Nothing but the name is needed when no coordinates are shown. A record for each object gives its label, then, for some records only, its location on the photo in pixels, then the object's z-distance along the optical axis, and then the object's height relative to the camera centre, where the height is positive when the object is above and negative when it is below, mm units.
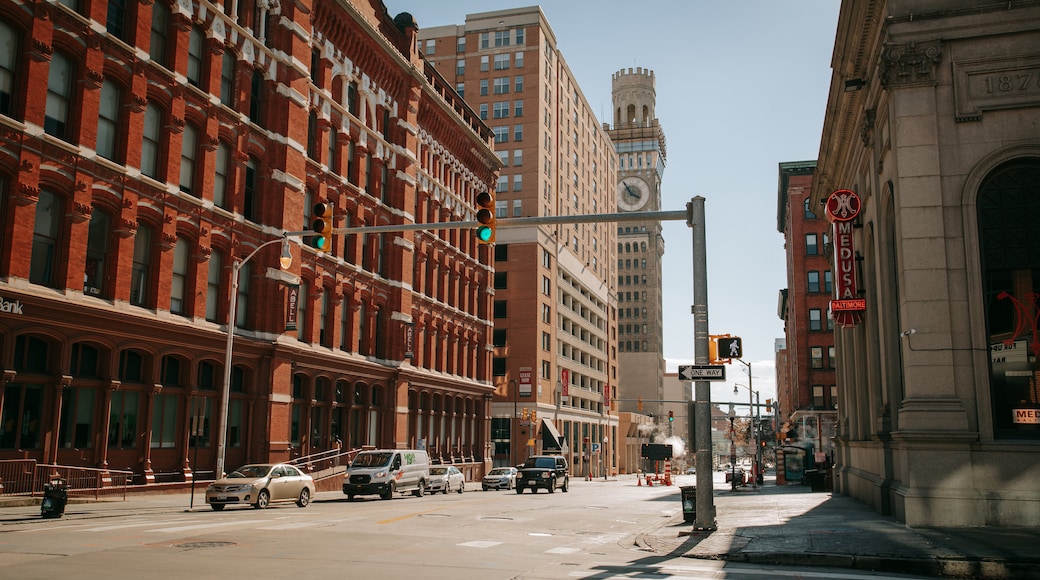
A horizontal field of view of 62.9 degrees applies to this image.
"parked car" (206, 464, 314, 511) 26141 -2149
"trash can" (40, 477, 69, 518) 21359 -2097
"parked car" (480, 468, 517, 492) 49219 -3300
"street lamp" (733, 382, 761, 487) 49412 -2858
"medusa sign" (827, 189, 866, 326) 27953 +5609
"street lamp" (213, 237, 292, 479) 30141 +2137
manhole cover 15477 -2311
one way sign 19297 +1167
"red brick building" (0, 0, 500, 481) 27109 +7562
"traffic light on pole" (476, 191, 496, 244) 19094 +4517
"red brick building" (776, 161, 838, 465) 82950 +9832
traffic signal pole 19422 +750
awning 81312 -1512
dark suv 45031 -2794
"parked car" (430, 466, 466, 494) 41753 -2886
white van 35094 -2235
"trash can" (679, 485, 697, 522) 22031 -2035
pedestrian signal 19922 +1806
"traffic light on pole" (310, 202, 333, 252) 20547 +4641
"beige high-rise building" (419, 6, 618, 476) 83312 +18914
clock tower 164750 +35821
